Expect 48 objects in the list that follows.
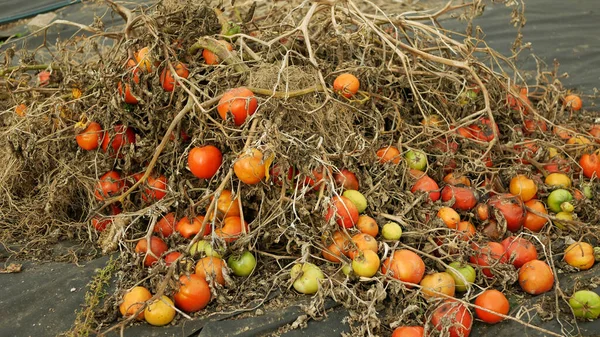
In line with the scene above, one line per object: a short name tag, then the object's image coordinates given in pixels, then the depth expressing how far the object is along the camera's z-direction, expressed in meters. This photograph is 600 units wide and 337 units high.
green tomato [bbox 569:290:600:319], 2.33
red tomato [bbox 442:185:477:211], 2.83
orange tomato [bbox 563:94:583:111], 3.84
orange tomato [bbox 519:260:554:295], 2.50
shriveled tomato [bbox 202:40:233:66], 3.03
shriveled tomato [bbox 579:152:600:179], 3.14
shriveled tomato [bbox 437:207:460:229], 2.69
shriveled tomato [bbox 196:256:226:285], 2.46
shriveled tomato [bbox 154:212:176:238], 2.74
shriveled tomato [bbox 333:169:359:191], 2.70
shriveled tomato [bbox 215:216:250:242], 2.56
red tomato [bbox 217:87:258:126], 2.57
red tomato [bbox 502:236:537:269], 2.61
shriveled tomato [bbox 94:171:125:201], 2.88
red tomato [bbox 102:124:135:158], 2.92
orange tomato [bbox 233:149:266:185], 2.44
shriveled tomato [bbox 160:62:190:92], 2.90
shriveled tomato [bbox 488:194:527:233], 2.80
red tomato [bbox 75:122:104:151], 2.91
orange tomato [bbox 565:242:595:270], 2.62
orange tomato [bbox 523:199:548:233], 2.86
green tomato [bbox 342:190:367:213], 2.66
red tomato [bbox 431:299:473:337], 2.22
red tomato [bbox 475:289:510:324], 2.33
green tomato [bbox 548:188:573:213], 2.93
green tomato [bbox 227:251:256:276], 2.55
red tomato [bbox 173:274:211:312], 2.39
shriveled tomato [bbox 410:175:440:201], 2.84
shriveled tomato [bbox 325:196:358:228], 2.48
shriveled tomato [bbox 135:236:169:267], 2.59
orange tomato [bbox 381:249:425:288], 2.42
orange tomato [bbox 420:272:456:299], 2.38
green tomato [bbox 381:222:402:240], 2.59
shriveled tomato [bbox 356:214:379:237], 2.59
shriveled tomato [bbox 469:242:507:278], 2.53
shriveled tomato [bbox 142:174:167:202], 2.86
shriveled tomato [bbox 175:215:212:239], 2.65
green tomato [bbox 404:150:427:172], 2.98
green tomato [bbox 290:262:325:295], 2.46
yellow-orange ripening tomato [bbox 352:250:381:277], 2.41
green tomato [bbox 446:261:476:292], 2.47
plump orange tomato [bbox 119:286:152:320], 2.36
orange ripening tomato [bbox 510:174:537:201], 2.92
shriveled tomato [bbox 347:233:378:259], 2.47
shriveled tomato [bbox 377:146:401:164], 2.92
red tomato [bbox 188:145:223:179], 2.63
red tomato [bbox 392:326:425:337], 2.21
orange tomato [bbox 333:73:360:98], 2.92
